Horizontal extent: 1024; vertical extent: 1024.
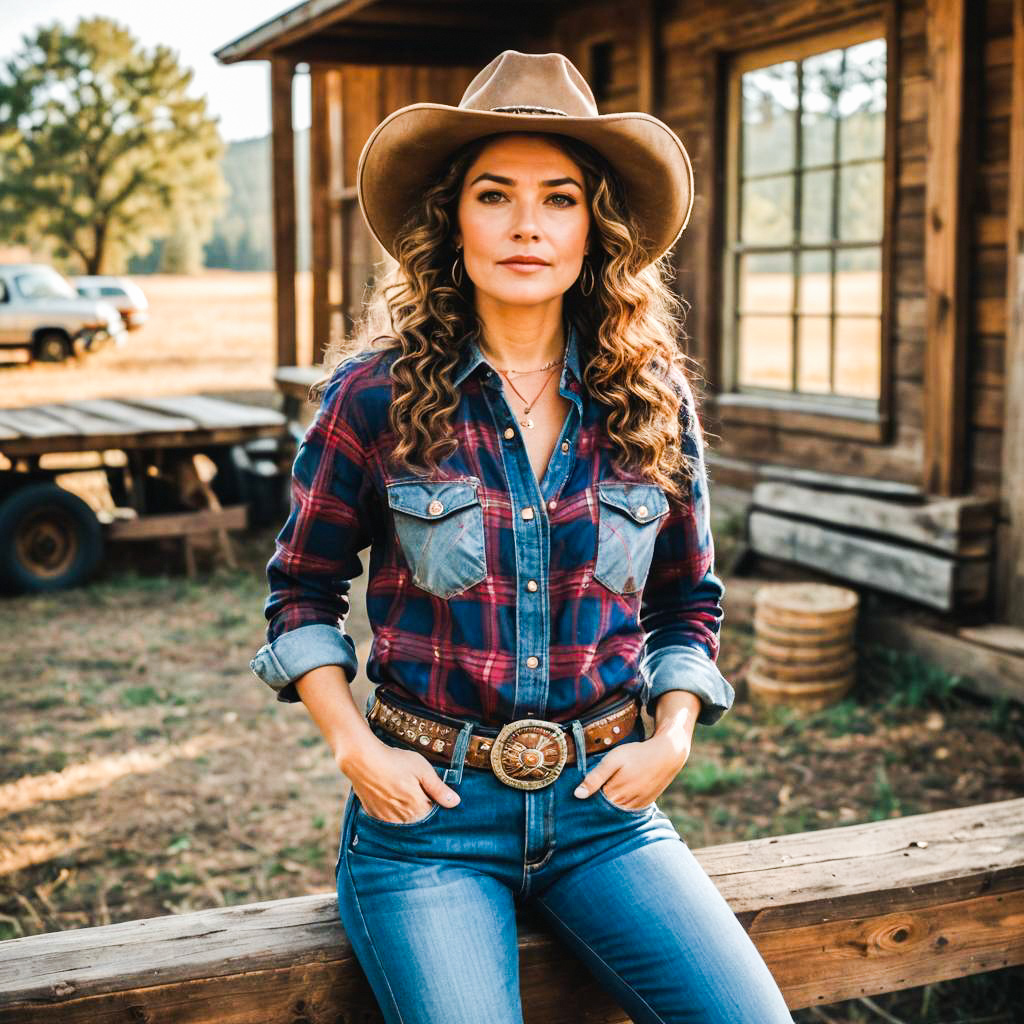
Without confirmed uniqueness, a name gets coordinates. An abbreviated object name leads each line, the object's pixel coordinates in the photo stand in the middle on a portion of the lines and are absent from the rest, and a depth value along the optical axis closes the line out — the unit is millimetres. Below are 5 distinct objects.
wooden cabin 5219
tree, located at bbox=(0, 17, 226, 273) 44188
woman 1828
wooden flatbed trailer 7434
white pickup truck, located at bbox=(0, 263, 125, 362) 23734
